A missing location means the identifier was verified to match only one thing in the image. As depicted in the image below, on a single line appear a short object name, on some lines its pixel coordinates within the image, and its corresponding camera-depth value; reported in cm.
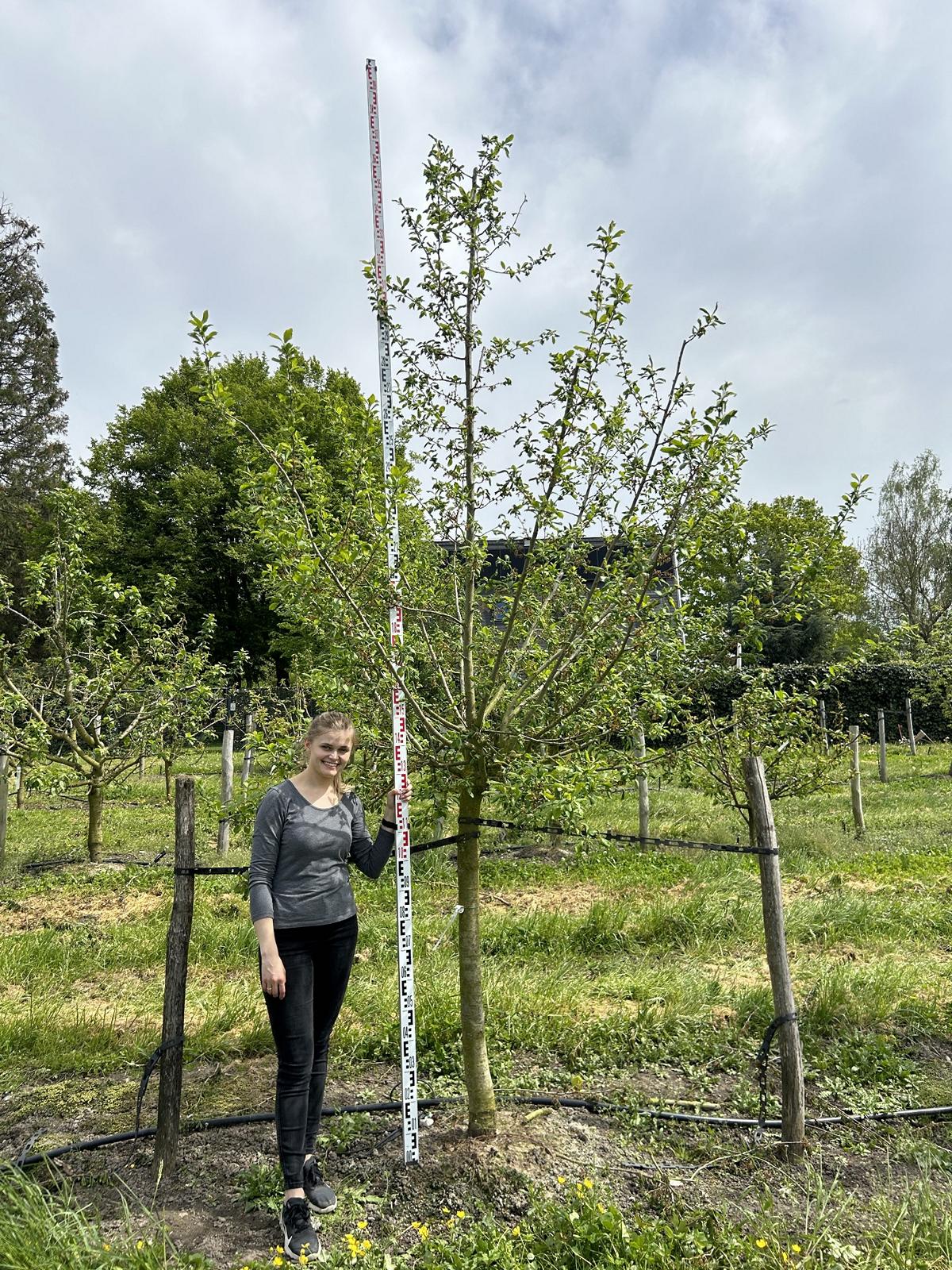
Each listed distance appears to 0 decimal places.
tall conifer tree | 2991
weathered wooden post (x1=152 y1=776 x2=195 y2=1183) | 353
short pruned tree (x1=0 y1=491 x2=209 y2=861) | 1023
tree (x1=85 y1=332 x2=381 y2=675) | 2528
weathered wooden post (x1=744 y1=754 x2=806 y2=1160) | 362
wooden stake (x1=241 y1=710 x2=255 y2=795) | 1008
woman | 311
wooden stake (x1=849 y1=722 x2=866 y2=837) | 1127
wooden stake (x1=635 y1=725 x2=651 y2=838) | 1029
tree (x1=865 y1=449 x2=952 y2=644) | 3075
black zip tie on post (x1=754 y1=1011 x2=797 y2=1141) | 364
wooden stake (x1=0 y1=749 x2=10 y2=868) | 1001
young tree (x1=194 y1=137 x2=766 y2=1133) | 346
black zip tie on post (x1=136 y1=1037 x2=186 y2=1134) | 350
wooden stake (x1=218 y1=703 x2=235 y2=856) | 1050
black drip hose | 381
